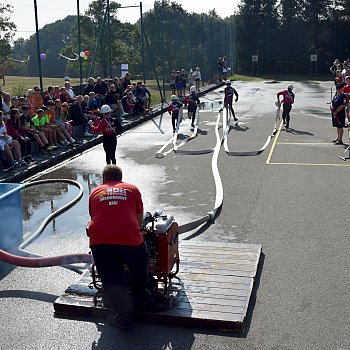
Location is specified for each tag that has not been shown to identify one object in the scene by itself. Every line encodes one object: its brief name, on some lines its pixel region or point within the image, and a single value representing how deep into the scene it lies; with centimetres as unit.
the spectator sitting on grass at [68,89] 2096
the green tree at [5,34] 2855
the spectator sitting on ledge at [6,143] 1448
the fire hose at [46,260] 761
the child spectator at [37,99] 1823
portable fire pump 659
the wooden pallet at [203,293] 632
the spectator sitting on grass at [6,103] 1647
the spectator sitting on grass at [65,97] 2042
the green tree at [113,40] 4377
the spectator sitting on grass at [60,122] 1803
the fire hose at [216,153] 973
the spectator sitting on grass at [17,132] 1526
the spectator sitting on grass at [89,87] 2300
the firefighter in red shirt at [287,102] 2158
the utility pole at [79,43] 2509
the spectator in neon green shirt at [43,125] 1692
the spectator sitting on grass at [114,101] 2291
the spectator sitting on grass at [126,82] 2630
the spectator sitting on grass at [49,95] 1912
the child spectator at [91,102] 2153
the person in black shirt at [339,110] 1767
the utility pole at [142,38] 3029
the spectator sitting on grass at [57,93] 1975
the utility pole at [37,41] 2074
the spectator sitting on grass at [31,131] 1639
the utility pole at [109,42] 2824
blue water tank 841
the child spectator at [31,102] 1734
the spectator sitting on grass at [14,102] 1645
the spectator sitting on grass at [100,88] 2333
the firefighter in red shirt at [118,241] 604
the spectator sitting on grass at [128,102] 2553
